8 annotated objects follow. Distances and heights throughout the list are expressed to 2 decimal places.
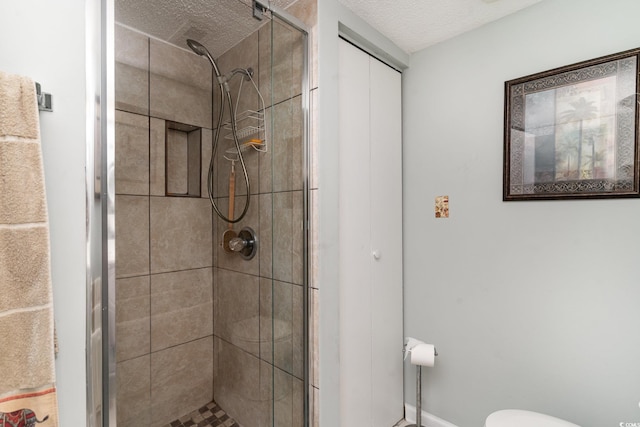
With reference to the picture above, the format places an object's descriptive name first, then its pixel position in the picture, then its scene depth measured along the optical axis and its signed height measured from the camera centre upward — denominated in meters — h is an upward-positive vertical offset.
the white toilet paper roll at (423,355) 1.54 -0.75
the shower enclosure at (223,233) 1.08 -0.09
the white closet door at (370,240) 1.48 -0.16
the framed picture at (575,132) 1.21 +0.35
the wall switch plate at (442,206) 1.70 +0.02
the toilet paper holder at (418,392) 1.62 -0.99
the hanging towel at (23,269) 0.69 -0.14
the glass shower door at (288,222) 1.30 -0.05
